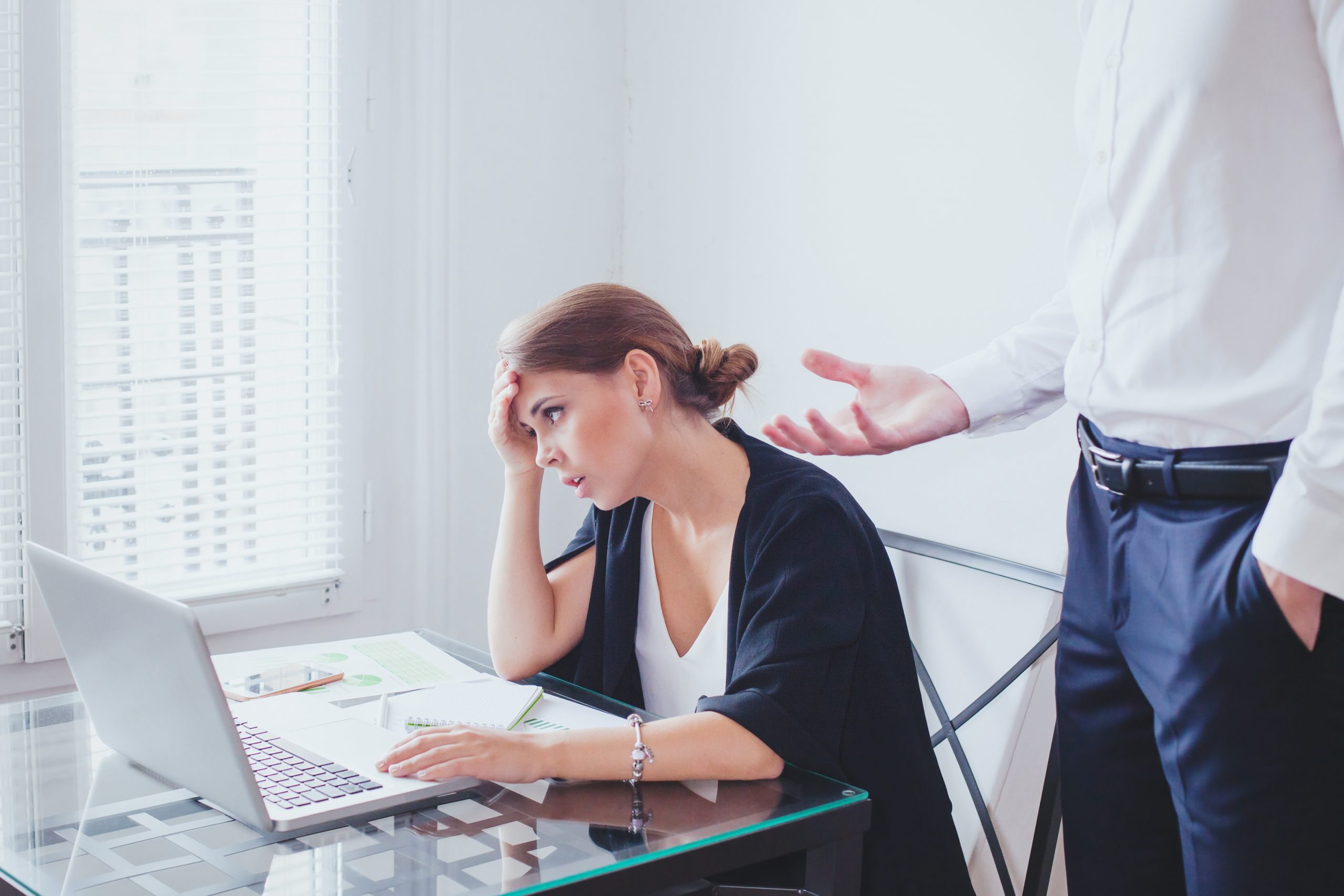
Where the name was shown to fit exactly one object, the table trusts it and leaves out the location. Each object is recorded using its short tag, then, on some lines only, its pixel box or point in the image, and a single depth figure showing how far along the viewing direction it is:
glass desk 2.49
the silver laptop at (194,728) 2.55
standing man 2.45
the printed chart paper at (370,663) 2.94
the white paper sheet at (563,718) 2.83
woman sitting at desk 2.71
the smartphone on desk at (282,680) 2.91
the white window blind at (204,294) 3.71
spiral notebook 2.81
